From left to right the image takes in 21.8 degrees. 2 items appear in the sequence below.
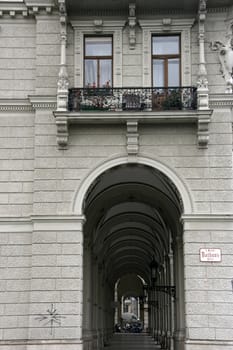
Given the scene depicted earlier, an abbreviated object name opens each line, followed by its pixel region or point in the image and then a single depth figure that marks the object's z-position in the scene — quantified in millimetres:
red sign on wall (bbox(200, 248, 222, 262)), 18484
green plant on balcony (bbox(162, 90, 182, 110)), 19422
